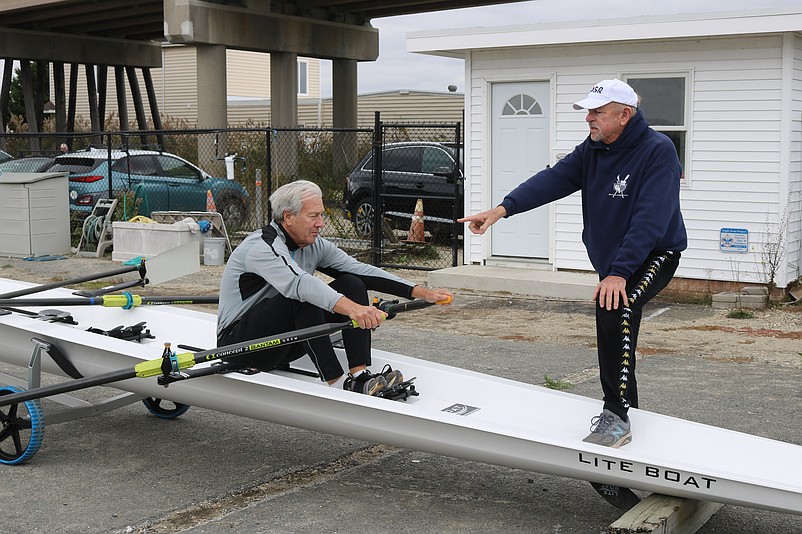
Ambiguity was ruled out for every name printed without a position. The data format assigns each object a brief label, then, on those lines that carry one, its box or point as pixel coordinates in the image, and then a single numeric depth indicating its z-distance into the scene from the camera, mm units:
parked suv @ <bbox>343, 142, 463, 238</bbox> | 16172
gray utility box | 15492
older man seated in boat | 5285
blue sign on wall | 11312
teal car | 17375
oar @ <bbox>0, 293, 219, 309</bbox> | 6238
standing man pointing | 4688
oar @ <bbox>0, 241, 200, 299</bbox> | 7164
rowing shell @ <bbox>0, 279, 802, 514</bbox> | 4246
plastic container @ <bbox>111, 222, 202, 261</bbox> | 14625
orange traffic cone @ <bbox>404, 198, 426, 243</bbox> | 15672
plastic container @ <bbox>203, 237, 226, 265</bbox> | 14695
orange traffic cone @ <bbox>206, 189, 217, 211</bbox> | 15945
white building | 11102
